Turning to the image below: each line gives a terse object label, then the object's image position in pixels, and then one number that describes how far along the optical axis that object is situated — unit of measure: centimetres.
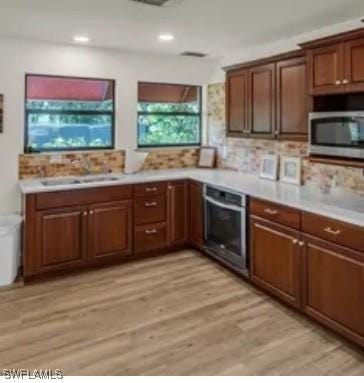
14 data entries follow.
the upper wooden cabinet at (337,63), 281
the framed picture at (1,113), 398
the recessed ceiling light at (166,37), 383
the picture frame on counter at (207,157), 518
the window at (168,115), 496
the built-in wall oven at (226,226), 369
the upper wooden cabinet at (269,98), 354
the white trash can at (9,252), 365
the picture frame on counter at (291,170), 388
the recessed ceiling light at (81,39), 395
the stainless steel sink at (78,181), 403
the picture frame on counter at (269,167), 414
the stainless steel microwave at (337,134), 288
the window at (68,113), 427
